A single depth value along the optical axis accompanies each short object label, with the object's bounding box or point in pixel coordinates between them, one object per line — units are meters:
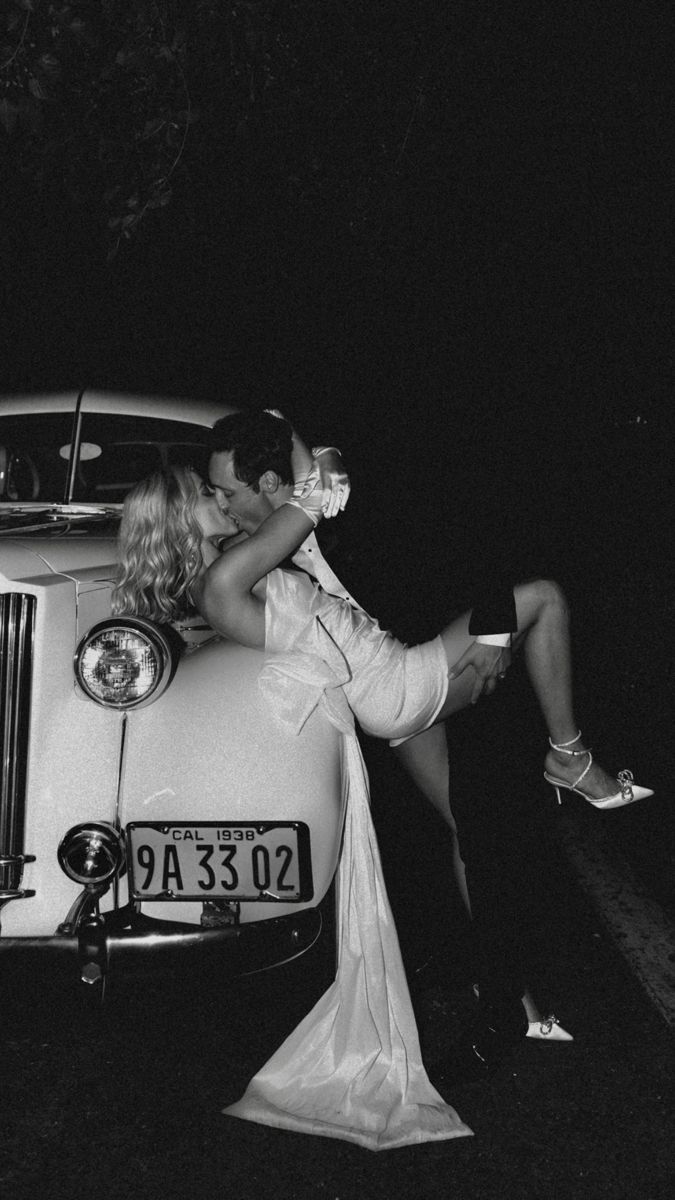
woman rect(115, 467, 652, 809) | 2.96
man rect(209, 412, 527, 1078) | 3.06
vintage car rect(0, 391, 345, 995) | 2.72
